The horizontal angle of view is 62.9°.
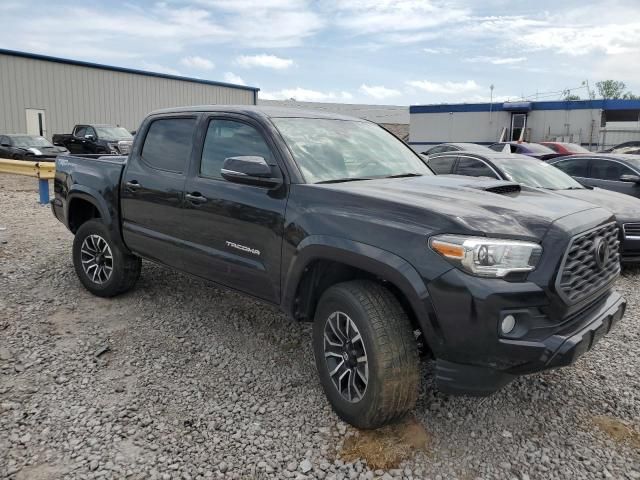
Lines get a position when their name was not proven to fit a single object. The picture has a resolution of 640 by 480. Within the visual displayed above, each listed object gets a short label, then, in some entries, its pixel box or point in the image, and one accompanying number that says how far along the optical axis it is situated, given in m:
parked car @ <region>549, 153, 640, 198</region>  8.40
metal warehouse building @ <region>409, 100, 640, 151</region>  26.41
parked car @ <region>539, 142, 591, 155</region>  16.47
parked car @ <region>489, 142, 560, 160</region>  14.44
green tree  74.50
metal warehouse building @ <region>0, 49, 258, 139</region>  26.94
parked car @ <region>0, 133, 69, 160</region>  17.05
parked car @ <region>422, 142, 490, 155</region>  12.40
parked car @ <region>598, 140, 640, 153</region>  19.08
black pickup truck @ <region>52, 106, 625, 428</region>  2.53
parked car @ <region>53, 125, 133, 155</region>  20.00
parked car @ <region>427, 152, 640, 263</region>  6.42
